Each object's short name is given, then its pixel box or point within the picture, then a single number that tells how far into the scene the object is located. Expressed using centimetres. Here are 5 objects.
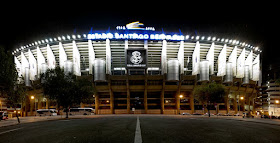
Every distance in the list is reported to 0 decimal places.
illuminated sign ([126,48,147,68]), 4584
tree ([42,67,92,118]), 3080
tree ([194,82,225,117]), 3575
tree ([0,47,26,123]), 2239
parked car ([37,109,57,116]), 4809
